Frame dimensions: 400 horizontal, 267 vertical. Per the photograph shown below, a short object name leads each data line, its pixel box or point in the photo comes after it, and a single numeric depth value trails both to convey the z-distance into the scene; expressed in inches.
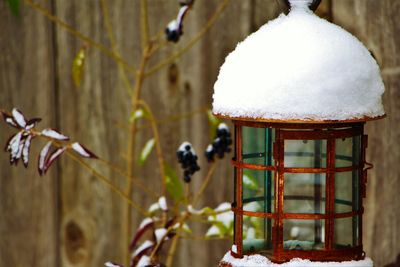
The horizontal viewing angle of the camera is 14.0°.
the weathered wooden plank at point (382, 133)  171.7
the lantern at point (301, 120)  112.7
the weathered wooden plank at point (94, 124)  199.5
